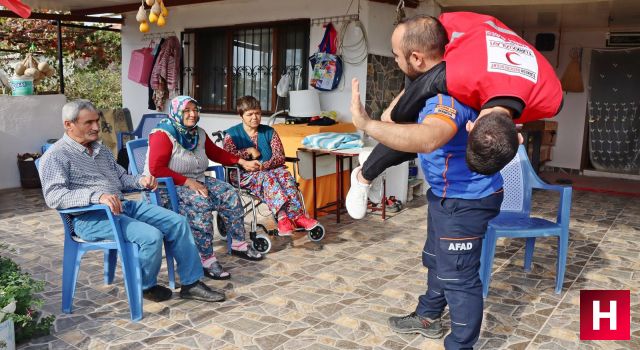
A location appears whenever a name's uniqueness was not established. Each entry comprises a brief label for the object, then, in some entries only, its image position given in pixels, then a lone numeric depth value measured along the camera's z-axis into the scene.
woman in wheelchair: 4.11
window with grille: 6.25
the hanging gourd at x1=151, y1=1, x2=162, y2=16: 3.78
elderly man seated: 2.69
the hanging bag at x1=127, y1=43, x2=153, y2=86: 7.51
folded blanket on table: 4.80
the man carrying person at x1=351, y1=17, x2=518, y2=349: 1.81
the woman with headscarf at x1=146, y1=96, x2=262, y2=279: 3.36
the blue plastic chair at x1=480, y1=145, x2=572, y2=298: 3.17
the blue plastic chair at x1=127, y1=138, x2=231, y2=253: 3.30
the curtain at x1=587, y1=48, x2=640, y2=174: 7.93
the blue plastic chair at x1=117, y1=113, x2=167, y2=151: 6.47
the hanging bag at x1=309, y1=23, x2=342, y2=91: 5.68
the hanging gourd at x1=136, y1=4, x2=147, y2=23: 3.89
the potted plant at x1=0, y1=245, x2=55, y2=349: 2.22
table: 5.00
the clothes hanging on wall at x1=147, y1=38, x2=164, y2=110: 7.32
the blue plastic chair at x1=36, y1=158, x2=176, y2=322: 2.70
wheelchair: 3.93
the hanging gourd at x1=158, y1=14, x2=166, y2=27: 3.85
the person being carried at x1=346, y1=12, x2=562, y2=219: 1.70
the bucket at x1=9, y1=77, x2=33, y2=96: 6.29
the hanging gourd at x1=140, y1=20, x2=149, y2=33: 4.06
